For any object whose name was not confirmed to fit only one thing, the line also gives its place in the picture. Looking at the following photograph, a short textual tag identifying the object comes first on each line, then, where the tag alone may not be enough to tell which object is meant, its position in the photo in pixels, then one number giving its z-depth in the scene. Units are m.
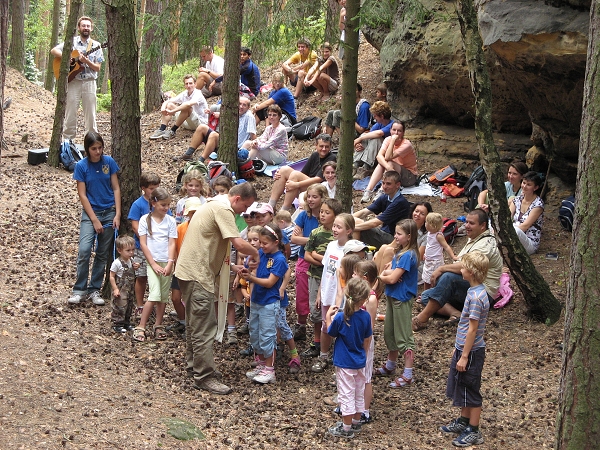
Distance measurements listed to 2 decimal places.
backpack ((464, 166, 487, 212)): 10.65
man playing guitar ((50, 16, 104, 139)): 12.64
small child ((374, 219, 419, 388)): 6.97
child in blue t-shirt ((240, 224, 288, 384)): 6.80
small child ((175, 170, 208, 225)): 7.83
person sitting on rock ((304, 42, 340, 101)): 15.77
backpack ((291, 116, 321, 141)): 14.39
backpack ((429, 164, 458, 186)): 11.74
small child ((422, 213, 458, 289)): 8.62
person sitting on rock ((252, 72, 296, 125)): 14.20
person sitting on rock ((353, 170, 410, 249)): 8.70
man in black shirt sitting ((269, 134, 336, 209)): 10.24
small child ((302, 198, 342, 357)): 7.34
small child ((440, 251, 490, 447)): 5.89
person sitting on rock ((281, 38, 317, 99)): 16.18
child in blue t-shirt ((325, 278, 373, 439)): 5.84
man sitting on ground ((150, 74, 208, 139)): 14.62
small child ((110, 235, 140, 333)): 7.34
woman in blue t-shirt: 7.77
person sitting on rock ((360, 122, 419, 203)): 11.23
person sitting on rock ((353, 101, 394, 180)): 11.85
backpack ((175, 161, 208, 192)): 10.05
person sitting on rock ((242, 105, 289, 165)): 12.62
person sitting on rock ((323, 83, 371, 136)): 13.17
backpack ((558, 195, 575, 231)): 9.73
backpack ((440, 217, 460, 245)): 9.92
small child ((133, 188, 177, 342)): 7.36
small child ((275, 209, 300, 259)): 7.67
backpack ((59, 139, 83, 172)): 12.81
